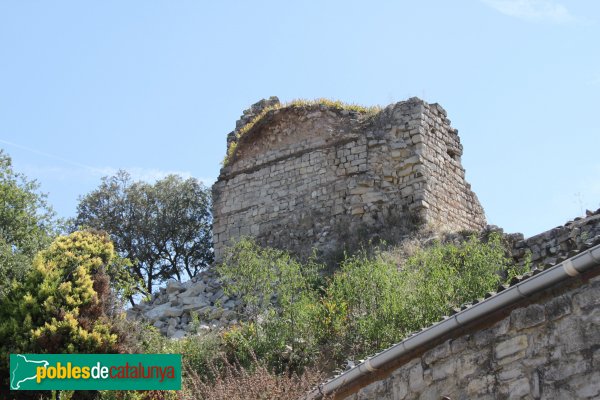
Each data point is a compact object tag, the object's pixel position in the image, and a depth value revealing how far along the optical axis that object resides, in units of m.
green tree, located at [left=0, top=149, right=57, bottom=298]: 12.73
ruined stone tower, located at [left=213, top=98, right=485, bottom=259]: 17.45
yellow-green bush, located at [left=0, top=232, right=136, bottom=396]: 10.20
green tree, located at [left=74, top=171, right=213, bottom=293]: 22.53
